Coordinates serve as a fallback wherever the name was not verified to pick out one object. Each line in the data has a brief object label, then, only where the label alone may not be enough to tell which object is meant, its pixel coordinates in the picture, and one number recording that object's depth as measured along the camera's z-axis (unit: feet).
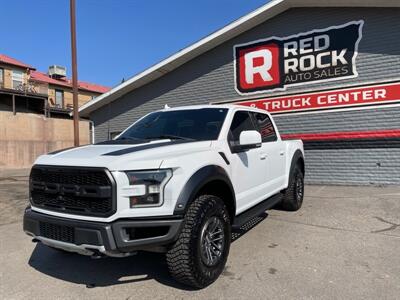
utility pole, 38.70
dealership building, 33.45
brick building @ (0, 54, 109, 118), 115.85
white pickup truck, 10.77
